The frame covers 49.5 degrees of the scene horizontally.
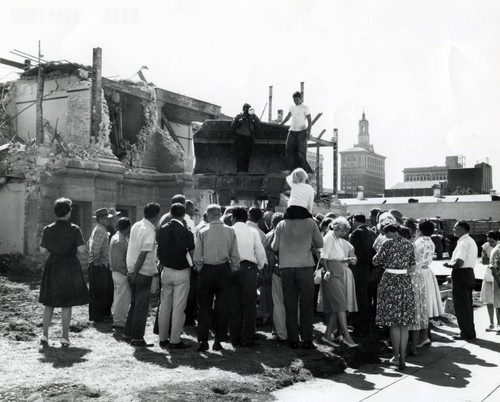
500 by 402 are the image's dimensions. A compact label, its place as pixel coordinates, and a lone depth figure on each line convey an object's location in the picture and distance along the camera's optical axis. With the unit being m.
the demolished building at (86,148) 14.53
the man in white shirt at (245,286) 7.06
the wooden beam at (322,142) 27.49
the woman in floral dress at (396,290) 6.37
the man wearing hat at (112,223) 9.67
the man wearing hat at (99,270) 8.73
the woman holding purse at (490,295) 8.86
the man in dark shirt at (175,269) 6.73
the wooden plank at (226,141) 11.44
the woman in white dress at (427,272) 7.68
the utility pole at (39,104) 15.98
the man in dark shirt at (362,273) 8.18
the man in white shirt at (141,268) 6.93
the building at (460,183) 63.15
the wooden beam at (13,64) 16.98
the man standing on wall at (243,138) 11.10
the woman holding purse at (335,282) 7.29
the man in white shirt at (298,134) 9.52
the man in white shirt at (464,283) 8.12
